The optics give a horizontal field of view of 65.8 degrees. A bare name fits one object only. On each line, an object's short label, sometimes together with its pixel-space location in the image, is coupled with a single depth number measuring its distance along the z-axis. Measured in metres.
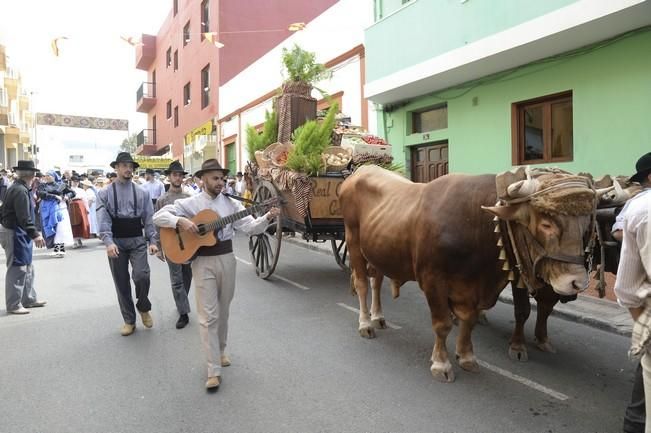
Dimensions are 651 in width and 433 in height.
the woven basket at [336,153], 7.19
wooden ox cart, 7.11
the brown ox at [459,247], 3.16
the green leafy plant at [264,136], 8.23
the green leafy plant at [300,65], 8.23
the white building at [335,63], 12.66
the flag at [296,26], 14.58
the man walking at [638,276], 2.38
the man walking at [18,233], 6.22
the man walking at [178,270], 5.75
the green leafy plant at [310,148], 6.98
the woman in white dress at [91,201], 13.45
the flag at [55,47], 13.38
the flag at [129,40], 14.85
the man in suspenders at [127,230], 5.27
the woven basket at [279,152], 7.39
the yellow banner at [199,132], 23.19
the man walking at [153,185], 11.81
